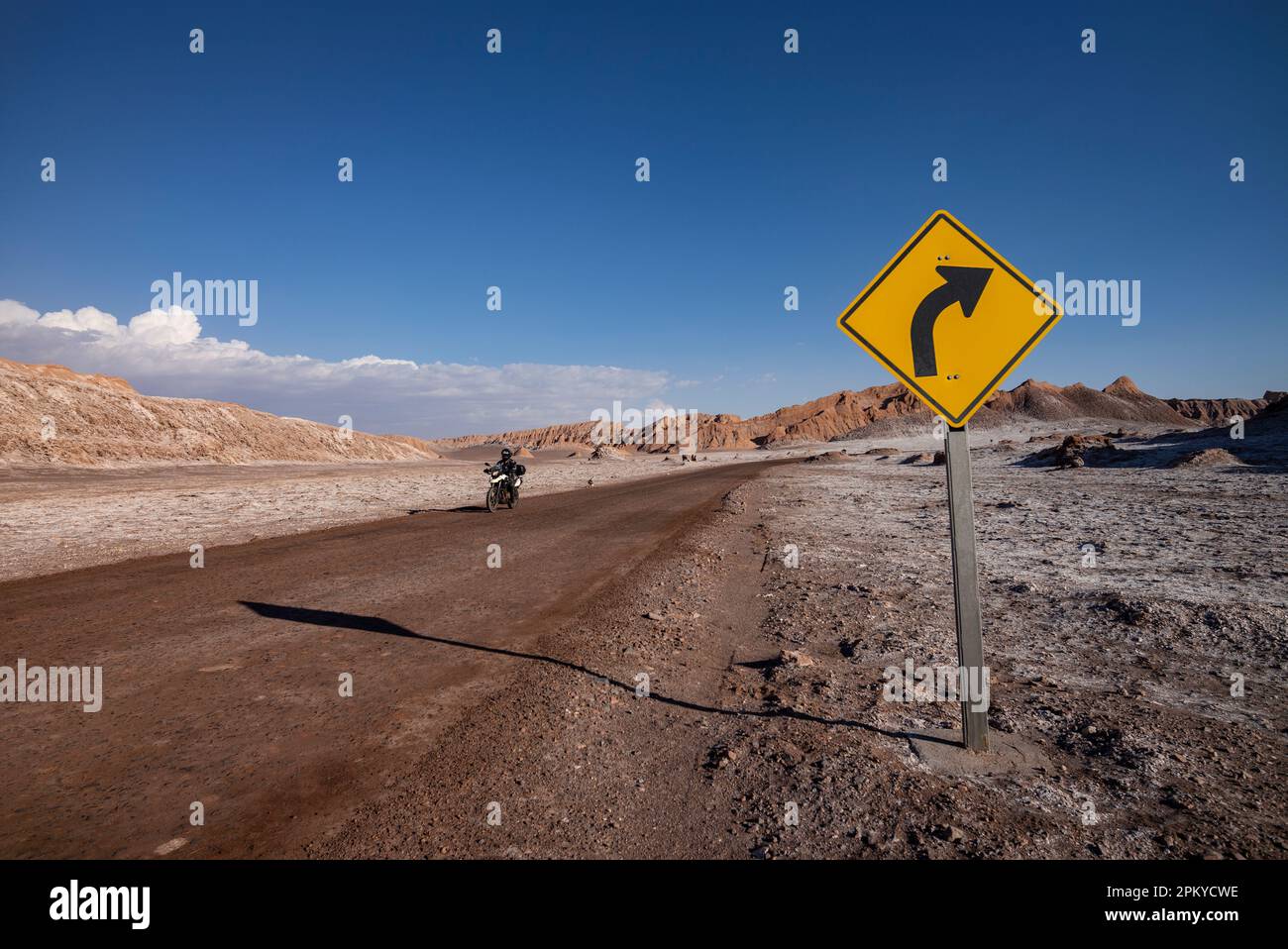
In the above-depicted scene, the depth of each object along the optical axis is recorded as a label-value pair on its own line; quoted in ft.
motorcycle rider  61.36
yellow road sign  11.86
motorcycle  59.67
